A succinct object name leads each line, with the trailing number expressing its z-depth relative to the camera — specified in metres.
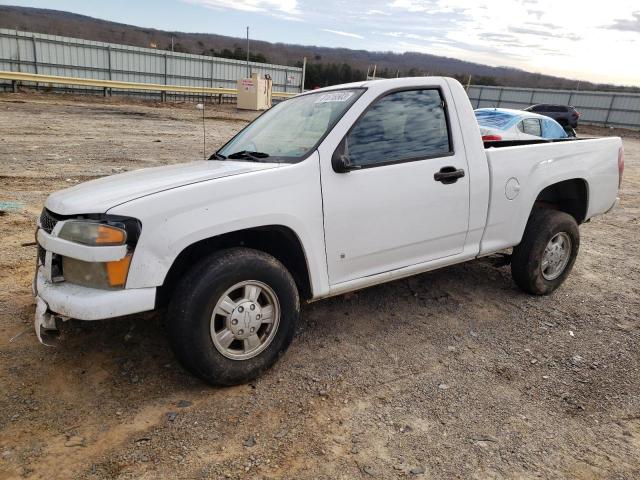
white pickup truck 2.67
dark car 24.23
